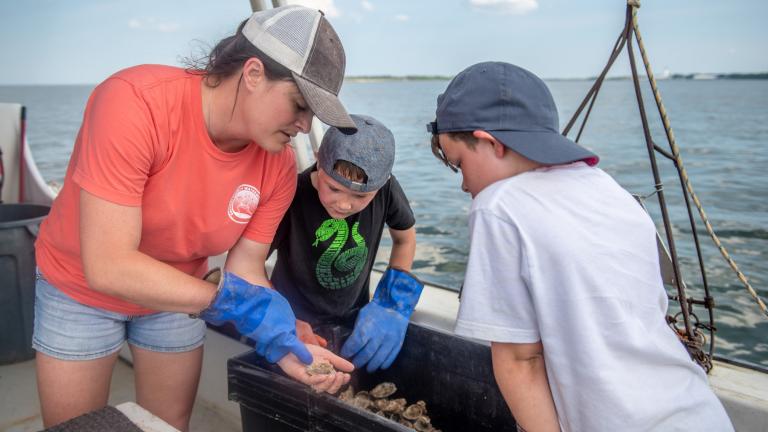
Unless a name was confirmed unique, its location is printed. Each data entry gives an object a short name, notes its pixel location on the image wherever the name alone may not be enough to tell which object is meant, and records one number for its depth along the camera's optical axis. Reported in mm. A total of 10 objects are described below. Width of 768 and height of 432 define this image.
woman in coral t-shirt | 1169
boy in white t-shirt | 943
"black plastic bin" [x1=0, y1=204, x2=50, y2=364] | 2502
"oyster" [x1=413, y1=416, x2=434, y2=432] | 1644
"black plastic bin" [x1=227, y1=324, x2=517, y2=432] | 1346
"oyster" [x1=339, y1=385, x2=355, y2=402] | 1715
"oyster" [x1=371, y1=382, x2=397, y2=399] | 1767
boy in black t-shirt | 1631
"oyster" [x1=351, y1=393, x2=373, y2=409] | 1698
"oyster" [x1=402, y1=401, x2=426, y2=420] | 1656
